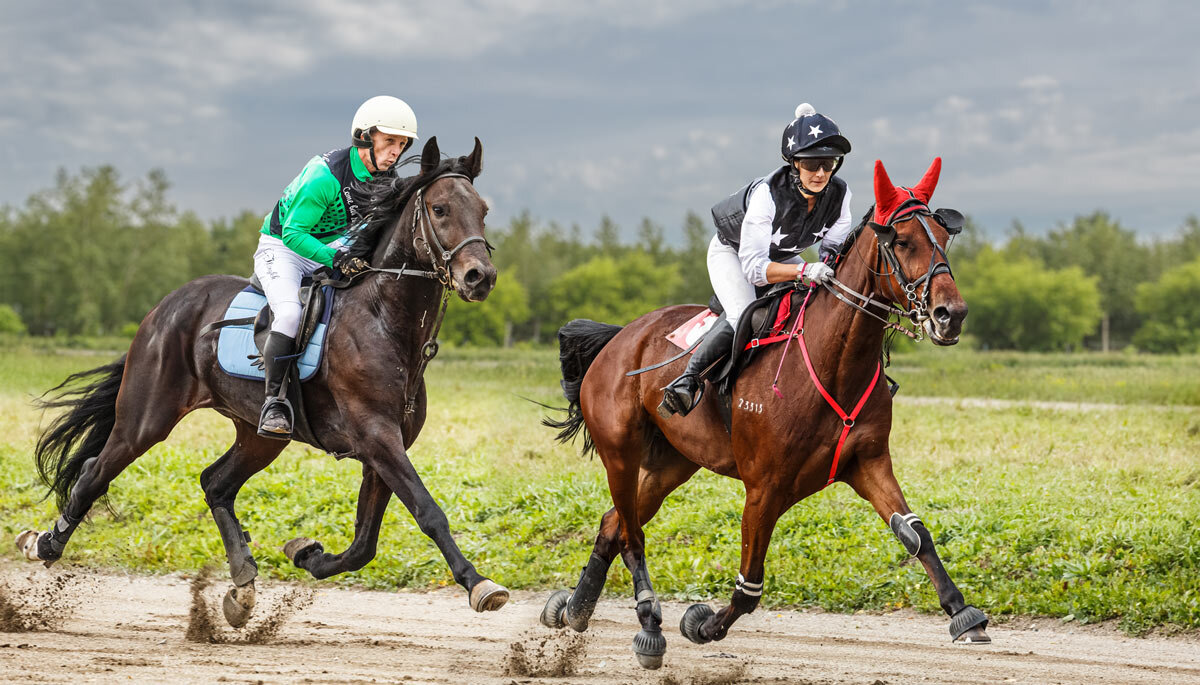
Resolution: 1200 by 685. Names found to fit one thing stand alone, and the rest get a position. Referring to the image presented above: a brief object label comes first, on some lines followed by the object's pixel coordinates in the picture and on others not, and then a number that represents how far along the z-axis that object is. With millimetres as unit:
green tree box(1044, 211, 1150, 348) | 175375
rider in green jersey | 12422
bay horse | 9836
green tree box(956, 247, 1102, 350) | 160000
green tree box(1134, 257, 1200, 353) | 158125
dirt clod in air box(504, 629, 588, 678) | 11789
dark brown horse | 11641
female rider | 11242
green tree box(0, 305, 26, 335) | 117000
